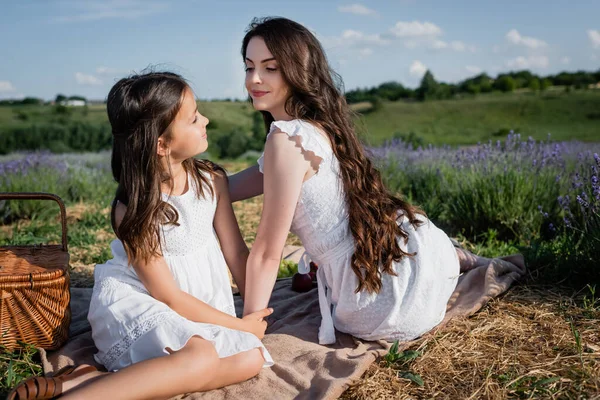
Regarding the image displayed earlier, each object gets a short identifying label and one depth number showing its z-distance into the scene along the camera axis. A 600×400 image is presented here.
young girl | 2.28
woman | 2.56
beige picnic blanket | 2.38
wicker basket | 2.62
